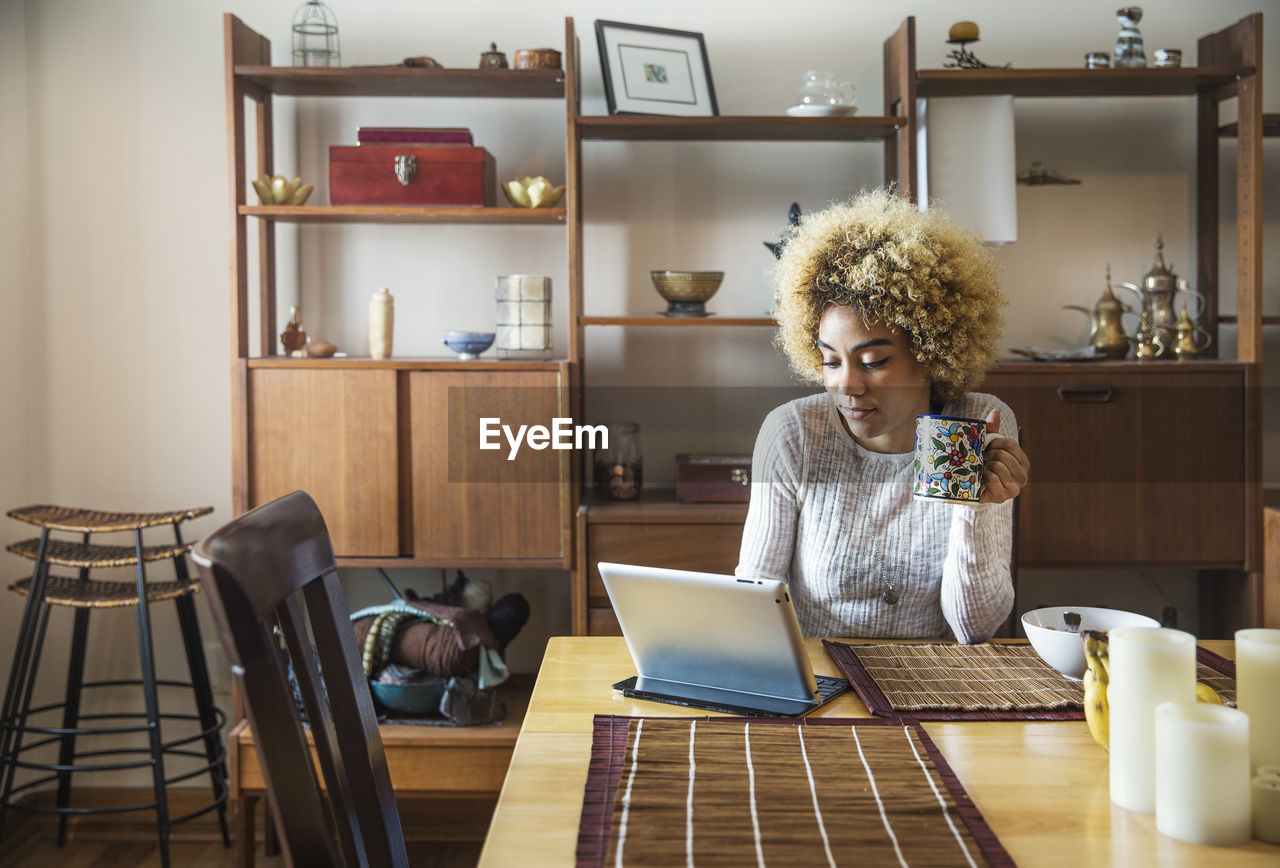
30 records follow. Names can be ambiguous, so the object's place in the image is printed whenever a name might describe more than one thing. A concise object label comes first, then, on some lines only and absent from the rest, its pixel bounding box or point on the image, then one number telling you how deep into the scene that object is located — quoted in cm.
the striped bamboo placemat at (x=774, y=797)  92
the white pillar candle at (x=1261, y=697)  97
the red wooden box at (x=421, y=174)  258
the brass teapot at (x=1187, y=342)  261
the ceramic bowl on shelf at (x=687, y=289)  264
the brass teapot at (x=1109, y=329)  265
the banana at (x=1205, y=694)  109
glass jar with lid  264
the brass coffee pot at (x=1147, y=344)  262
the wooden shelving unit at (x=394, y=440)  253
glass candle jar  264
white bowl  136
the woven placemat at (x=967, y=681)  128
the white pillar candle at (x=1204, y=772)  90
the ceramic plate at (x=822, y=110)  255
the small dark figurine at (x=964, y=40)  261
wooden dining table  92
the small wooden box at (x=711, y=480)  258
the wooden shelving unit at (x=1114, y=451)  250
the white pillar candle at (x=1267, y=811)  92
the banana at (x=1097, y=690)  113
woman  182
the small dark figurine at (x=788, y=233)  264
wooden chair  90
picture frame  259
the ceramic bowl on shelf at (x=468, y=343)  259
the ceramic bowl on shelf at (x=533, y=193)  257
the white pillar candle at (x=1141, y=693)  98
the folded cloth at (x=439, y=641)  236
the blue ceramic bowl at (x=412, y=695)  241
